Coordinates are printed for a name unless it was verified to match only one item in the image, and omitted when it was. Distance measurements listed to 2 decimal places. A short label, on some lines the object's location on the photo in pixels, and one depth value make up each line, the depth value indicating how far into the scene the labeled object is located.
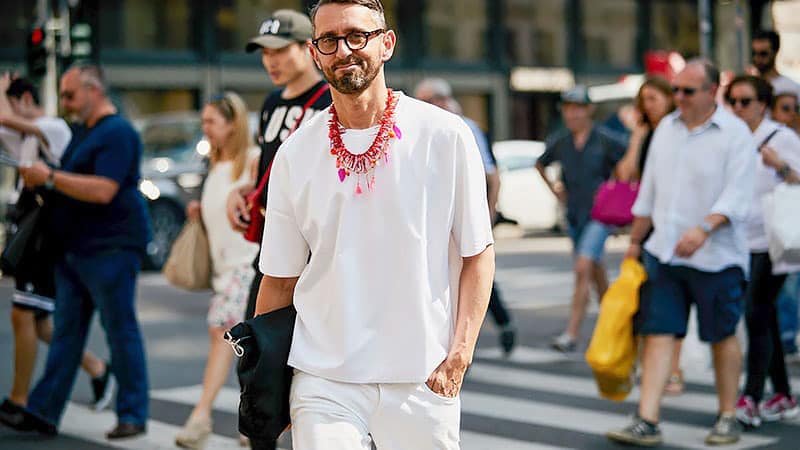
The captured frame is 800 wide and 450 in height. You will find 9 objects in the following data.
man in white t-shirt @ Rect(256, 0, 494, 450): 5.32
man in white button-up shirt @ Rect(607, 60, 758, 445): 9.65
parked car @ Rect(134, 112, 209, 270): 24.47
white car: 31.01
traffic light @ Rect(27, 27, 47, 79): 25.30
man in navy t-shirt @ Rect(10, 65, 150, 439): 10.41
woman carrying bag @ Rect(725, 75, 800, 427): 10.89
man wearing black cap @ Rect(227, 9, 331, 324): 8.04
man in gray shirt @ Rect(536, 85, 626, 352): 14.64
